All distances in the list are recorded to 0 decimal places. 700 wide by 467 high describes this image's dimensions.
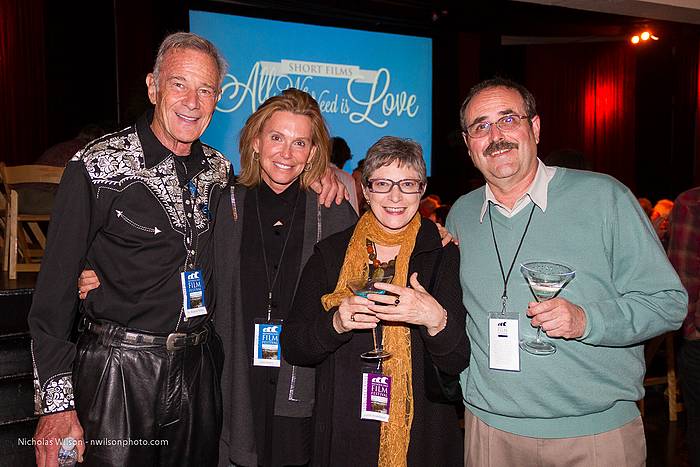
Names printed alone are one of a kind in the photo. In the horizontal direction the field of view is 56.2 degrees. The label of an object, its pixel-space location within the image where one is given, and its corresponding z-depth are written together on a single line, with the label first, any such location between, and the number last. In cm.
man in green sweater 223
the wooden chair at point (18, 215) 480
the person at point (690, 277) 340
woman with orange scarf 237
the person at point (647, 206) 815
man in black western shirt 231
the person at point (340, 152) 754
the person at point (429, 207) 785
